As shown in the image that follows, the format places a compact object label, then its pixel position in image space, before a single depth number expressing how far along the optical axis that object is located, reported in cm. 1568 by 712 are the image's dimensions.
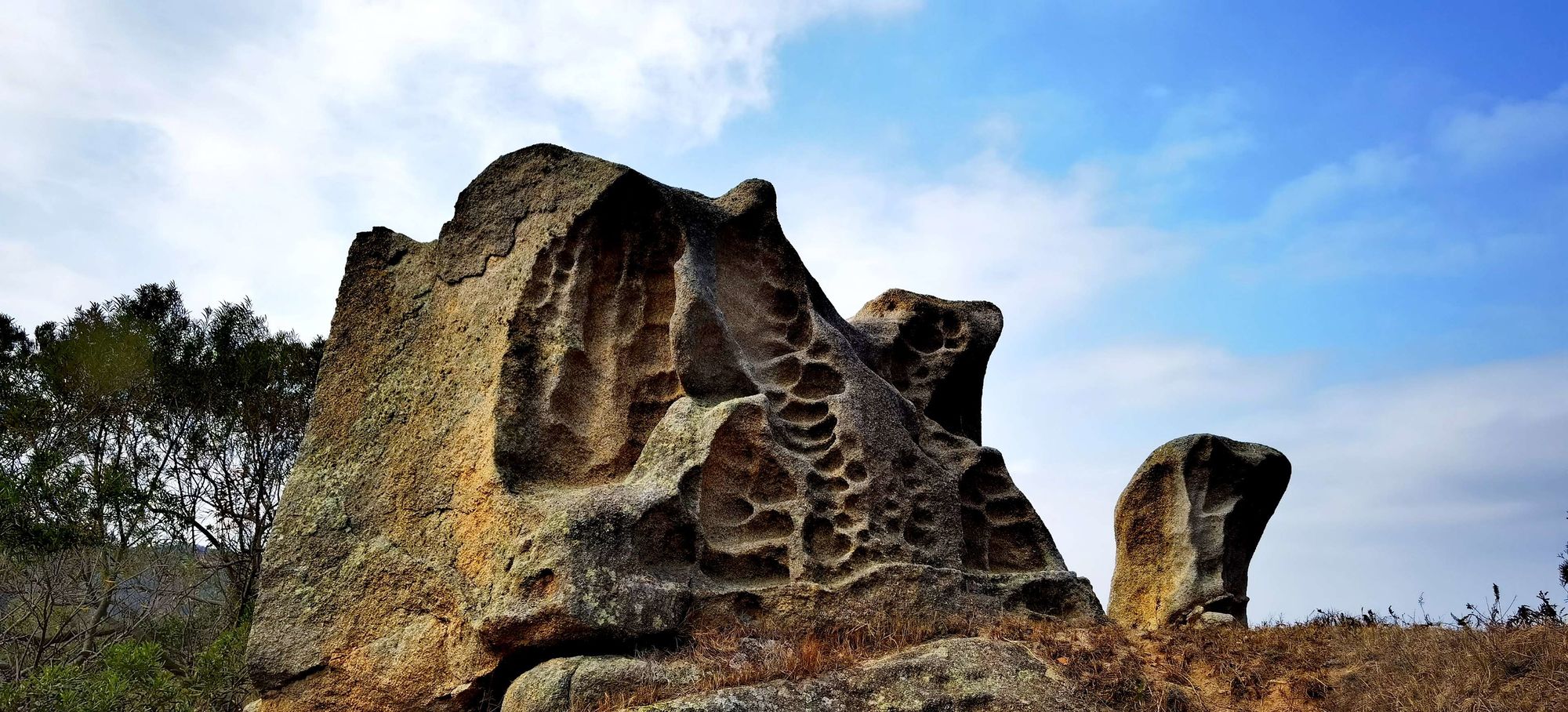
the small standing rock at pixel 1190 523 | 1148
